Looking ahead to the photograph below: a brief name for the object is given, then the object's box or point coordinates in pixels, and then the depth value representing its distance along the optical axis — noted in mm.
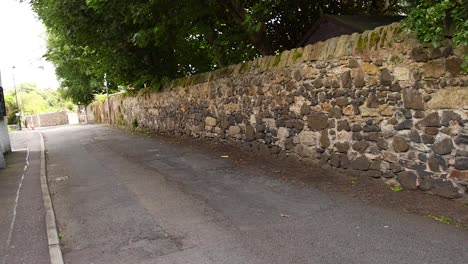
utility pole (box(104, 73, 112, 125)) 27766
